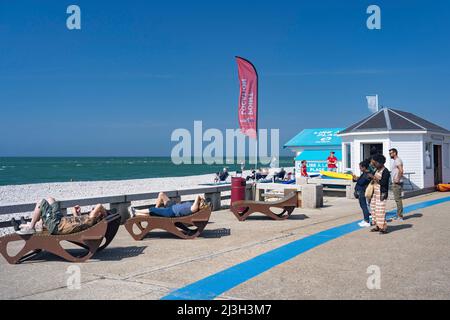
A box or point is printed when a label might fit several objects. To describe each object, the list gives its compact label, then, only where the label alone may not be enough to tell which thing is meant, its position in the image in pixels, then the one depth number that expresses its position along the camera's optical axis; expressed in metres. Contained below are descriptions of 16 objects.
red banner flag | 14.41
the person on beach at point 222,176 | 30.47
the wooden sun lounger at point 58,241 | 6.65
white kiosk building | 18.02
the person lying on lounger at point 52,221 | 6.73
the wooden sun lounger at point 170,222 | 8.53
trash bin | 13.15
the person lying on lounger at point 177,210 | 8.60
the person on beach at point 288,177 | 24.67
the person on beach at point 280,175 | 24.72
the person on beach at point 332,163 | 23.08
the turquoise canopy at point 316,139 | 28.70
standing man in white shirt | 10.52
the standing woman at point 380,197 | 8.71
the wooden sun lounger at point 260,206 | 11.00
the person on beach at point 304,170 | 22.73
